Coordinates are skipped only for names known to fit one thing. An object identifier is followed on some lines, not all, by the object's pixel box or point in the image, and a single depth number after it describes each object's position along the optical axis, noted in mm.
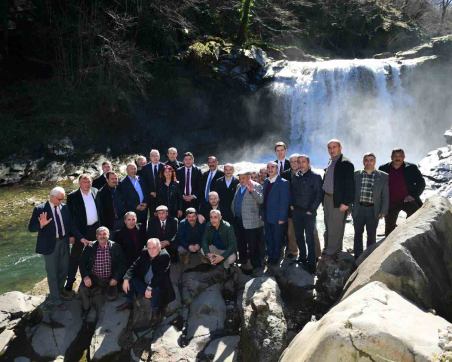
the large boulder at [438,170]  11391
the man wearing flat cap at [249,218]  7070
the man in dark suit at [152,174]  8375
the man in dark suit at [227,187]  7715
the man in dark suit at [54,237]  6691
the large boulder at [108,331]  6199
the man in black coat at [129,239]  7105
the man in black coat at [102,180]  8039
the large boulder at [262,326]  5480
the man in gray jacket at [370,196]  6746
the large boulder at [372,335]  3186
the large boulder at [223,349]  5797
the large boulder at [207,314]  6367
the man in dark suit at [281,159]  7334
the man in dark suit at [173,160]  8336
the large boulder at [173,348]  5941
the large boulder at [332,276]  6590
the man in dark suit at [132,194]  7820
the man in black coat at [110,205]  7555
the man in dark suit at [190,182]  8195
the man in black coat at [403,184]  7062
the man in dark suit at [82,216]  7145
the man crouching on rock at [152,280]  6594
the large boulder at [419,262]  4859
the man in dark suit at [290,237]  7293
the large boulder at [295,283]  6738
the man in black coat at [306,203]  6867
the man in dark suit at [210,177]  8086
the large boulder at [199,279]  7055
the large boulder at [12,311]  6363
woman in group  7953
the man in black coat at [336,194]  6664
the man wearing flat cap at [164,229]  7301
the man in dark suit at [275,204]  6910
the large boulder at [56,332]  6328
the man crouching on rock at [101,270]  6816
